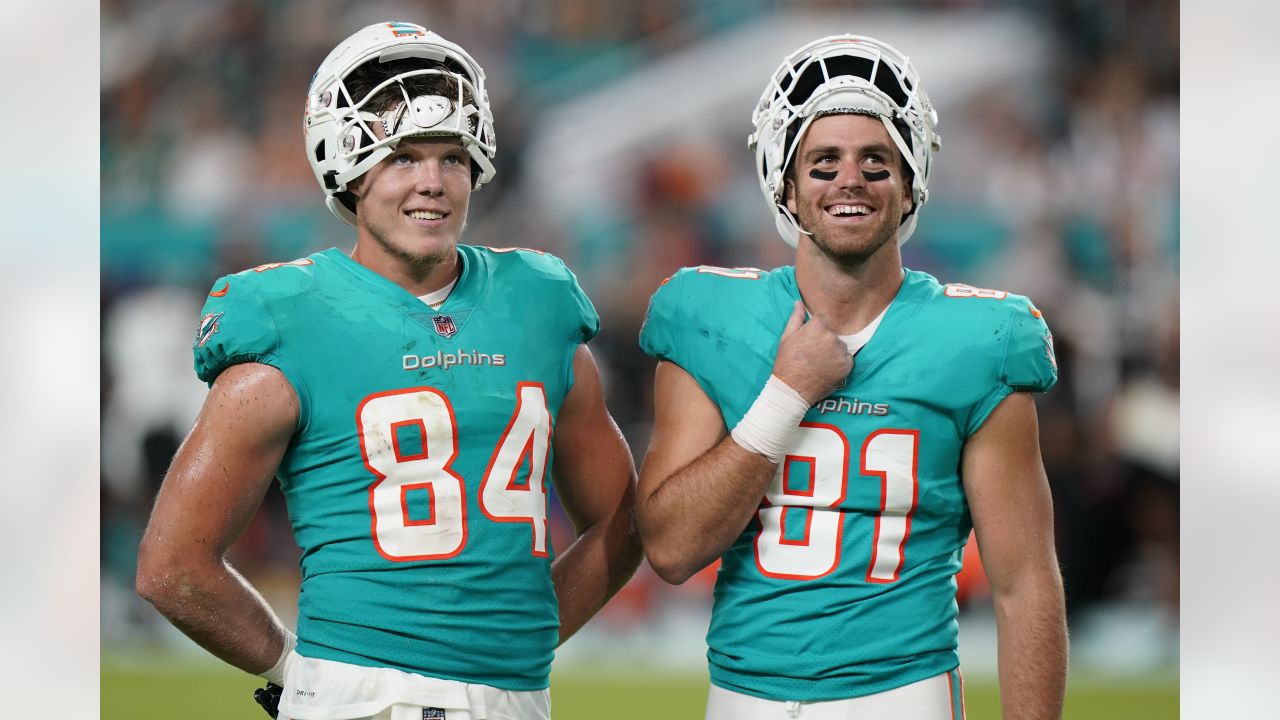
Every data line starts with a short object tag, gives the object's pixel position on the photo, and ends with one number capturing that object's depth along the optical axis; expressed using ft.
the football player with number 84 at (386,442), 35.80
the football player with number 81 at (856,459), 35.95
